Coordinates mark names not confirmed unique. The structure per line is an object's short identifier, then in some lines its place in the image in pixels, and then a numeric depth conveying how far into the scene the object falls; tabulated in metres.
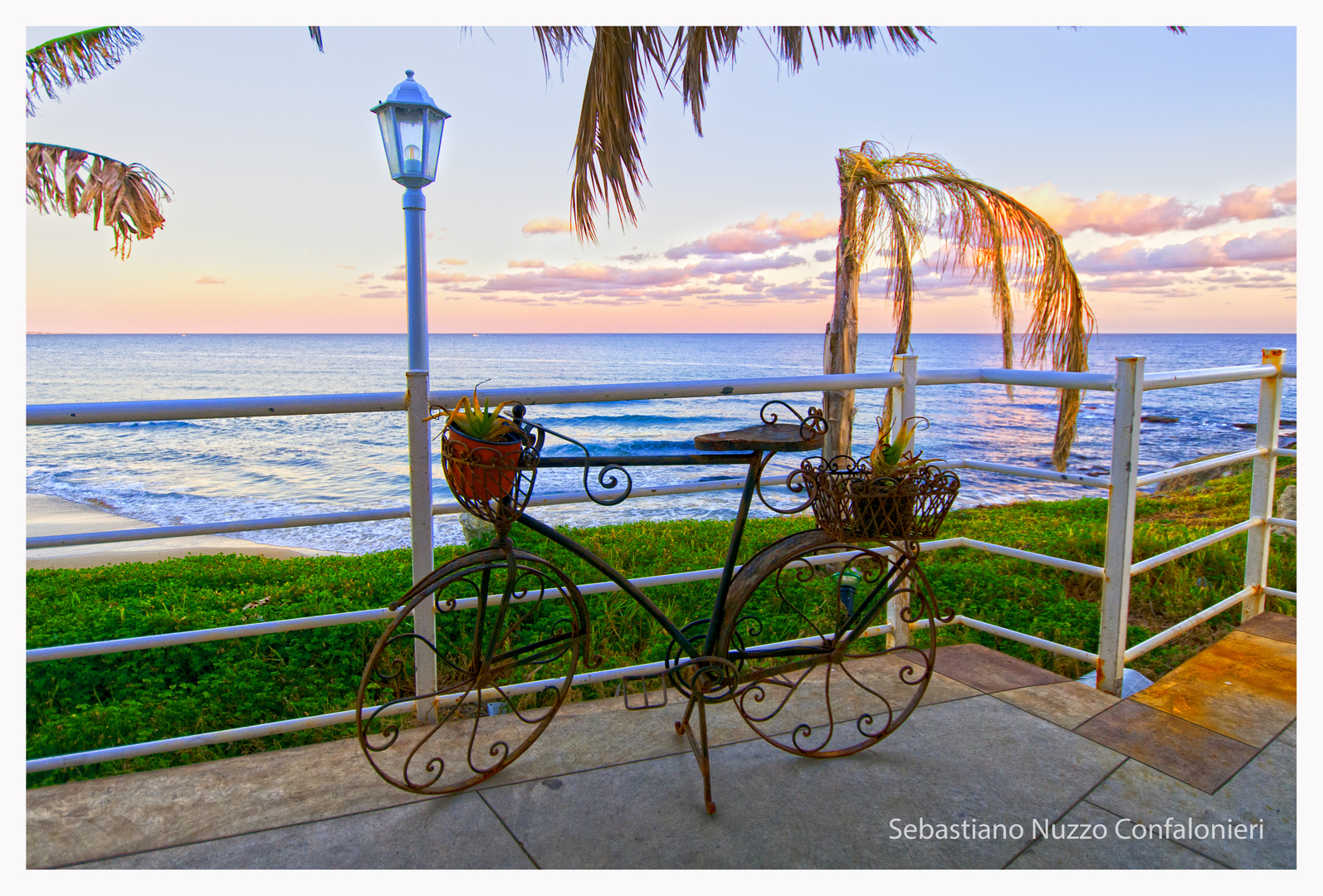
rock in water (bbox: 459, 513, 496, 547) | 6.96
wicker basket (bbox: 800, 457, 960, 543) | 1.85
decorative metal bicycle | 1.78
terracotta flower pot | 1.68
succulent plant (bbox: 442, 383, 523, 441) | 1.69
